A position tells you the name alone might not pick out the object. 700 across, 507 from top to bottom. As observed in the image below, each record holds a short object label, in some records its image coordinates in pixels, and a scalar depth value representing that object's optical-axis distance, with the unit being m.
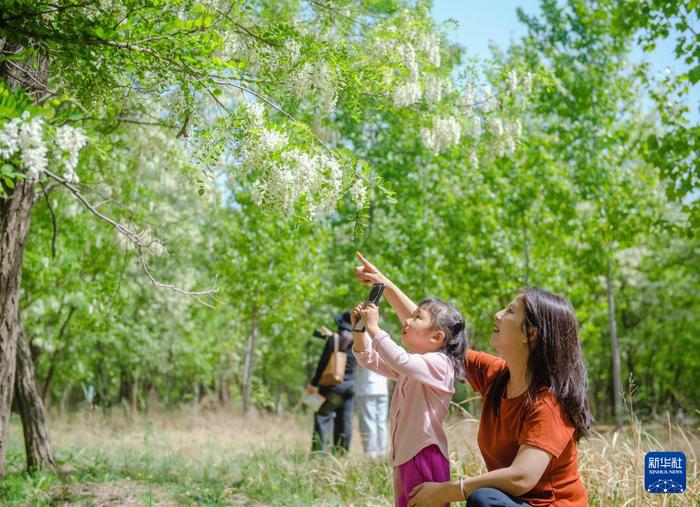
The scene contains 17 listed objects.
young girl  3.08
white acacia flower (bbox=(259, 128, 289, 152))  3.95
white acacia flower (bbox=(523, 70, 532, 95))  7.35
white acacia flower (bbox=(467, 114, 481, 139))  6.99
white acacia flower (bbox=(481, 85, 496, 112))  7.18
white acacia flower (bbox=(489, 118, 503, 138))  7.05
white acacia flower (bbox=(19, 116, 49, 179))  2.37
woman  2.68
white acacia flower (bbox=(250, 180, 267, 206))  3.94
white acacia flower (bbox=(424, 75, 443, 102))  6.45
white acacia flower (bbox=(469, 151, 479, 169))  7.24
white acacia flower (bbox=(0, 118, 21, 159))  2.35
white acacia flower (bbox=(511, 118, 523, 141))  7.24
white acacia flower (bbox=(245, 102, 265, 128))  4.01
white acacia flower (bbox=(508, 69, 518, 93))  7.14
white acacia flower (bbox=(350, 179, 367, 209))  4.18
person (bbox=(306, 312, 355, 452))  7.38
